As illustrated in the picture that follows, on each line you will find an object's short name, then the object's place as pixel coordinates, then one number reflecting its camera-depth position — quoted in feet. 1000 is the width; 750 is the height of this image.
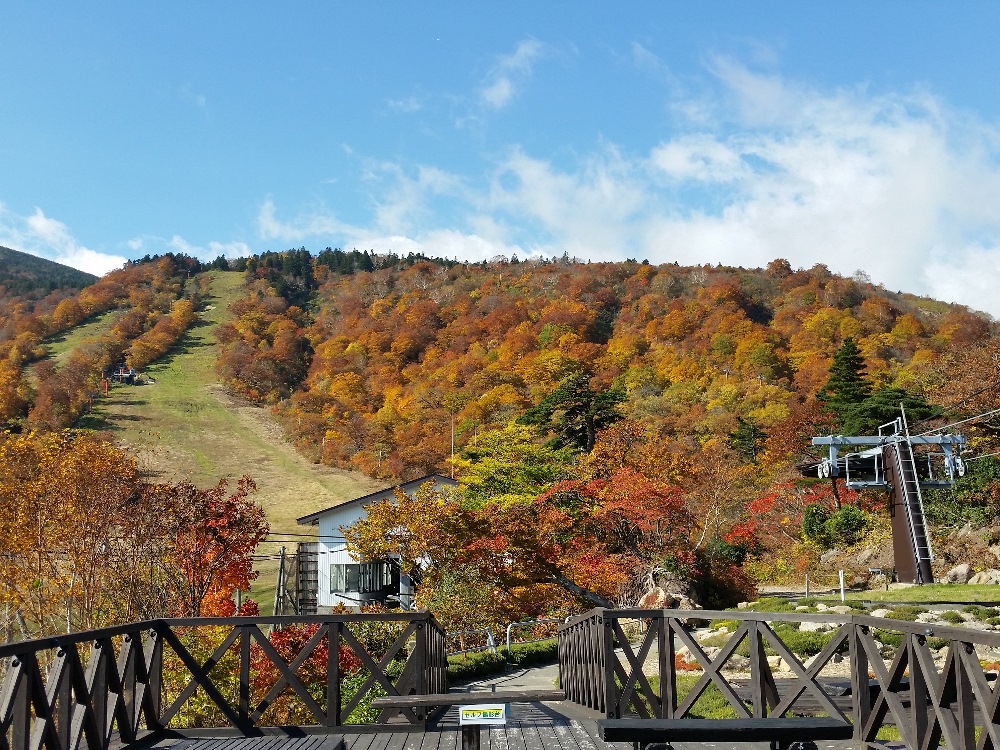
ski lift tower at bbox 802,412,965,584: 71.15
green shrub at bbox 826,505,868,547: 95.25
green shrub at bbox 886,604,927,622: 48.11
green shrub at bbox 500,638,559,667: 58.29
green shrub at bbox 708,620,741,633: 53.21
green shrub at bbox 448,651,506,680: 52.13
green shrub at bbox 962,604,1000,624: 47.38
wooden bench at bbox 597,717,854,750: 14.19
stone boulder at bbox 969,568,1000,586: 68.23
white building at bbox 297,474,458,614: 104.99
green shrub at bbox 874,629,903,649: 40.09
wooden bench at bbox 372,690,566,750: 19.31
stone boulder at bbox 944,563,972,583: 73.82
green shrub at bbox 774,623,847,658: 42.06
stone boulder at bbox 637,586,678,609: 65.87
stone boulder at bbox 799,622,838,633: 46.44
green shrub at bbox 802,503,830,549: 97.25
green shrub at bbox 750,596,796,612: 58.54
